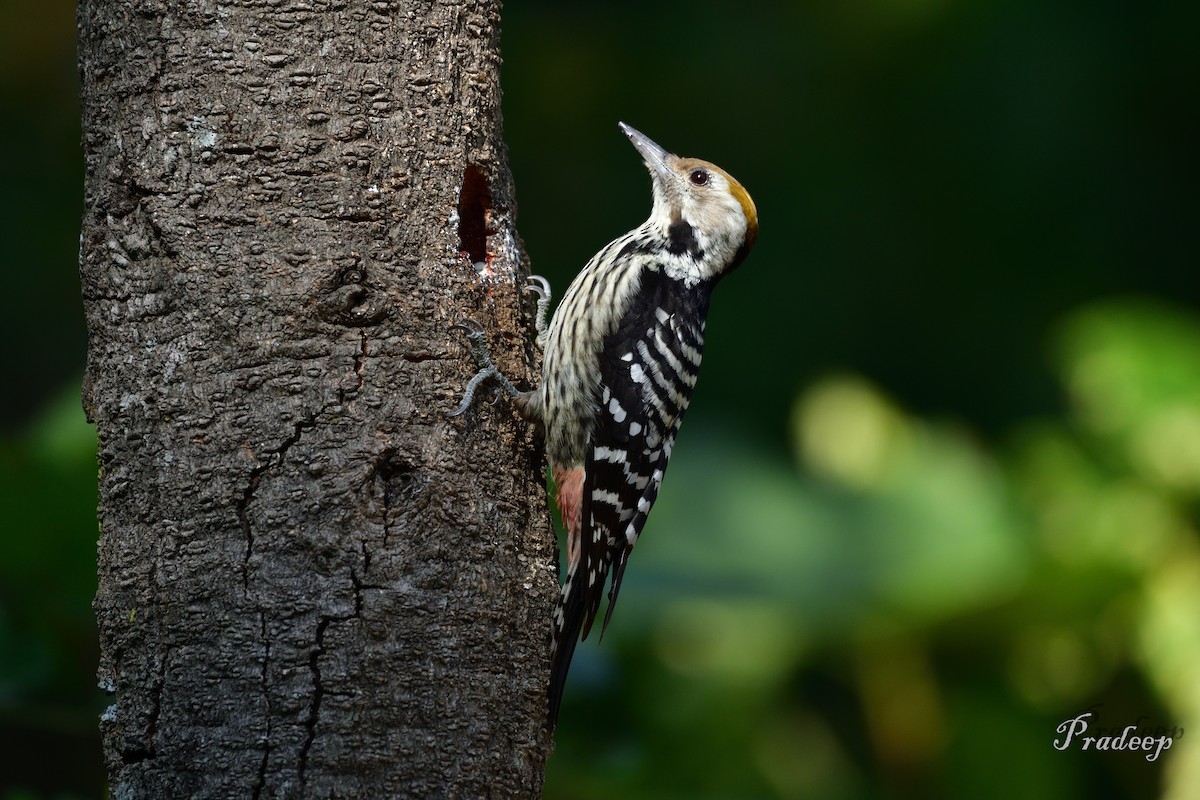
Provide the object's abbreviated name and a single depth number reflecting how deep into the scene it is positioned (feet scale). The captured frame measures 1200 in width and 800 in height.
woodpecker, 25.66
